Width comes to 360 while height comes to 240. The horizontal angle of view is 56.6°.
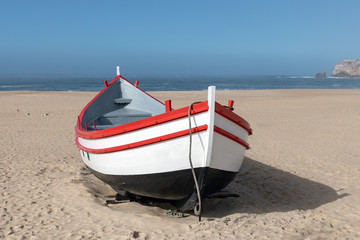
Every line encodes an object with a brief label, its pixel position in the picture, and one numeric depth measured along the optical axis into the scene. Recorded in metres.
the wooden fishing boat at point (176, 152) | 4.72
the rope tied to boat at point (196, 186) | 4.73
